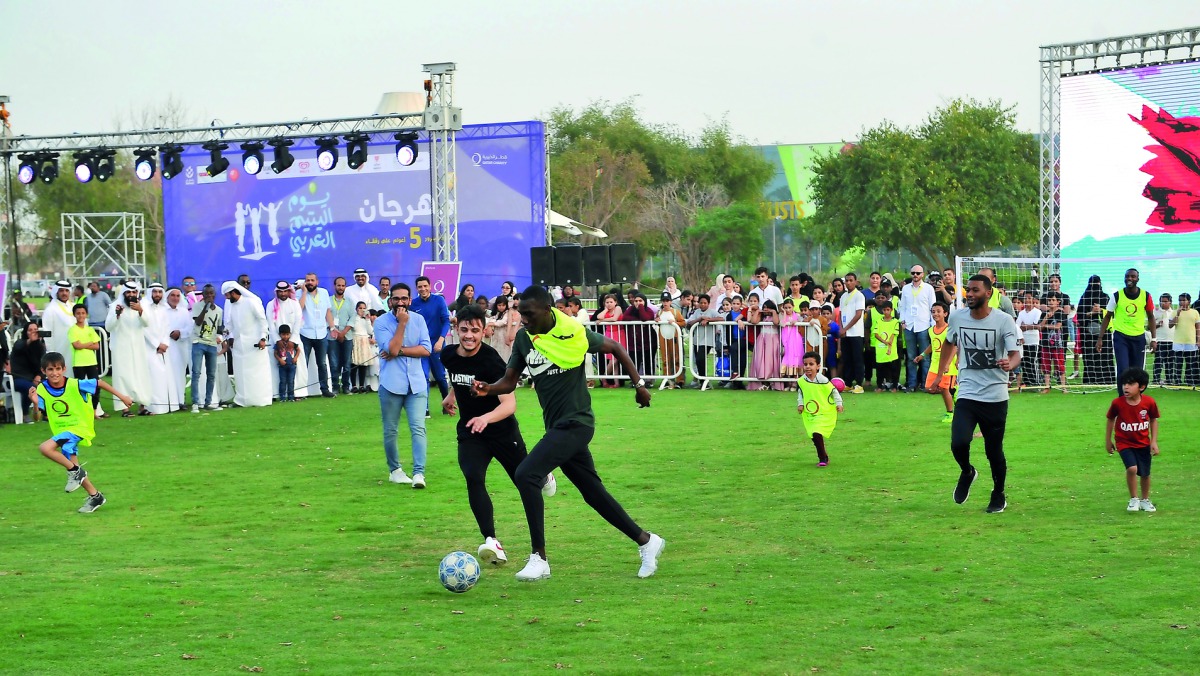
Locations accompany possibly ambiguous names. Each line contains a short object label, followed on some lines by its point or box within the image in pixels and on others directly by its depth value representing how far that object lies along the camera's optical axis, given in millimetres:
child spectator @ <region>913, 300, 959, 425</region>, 16233
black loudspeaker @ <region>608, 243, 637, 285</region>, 23188
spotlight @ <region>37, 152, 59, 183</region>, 24203
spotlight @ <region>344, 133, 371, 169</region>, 23359
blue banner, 28391
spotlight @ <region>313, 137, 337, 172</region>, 23562
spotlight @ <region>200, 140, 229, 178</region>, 24062
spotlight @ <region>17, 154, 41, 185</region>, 24328
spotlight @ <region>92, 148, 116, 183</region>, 24328
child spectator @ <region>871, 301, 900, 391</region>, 19859
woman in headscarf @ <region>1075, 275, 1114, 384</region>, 19969
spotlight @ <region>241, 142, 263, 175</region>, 23859
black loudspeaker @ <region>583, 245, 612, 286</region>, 23391
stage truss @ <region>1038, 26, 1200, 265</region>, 24375
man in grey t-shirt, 9859
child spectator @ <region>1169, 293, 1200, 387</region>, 19734
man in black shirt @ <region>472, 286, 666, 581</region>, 8016
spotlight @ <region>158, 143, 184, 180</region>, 24562
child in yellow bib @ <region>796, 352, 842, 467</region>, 13062
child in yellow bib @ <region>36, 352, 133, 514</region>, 11445
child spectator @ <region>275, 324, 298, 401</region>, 20812
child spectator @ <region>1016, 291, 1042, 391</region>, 19875
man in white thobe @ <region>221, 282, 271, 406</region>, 20328
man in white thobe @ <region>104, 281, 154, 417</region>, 19922
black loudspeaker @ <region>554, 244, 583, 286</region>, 23688
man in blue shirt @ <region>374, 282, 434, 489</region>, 11883
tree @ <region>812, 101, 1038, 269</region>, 50500
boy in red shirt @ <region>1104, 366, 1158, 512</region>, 9836
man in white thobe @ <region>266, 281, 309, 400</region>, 21062
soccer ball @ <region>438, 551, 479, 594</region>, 7703
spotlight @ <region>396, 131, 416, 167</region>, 23547
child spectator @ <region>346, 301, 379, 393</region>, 21953
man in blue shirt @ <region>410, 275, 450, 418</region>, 14102
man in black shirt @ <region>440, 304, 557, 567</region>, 8594
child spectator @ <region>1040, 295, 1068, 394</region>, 19969
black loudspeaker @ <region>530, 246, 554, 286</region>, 23844
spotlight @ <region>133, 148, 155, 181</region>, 24062
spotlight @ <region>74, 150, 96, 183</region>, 24172
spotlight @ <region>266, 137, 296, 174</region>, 23469
